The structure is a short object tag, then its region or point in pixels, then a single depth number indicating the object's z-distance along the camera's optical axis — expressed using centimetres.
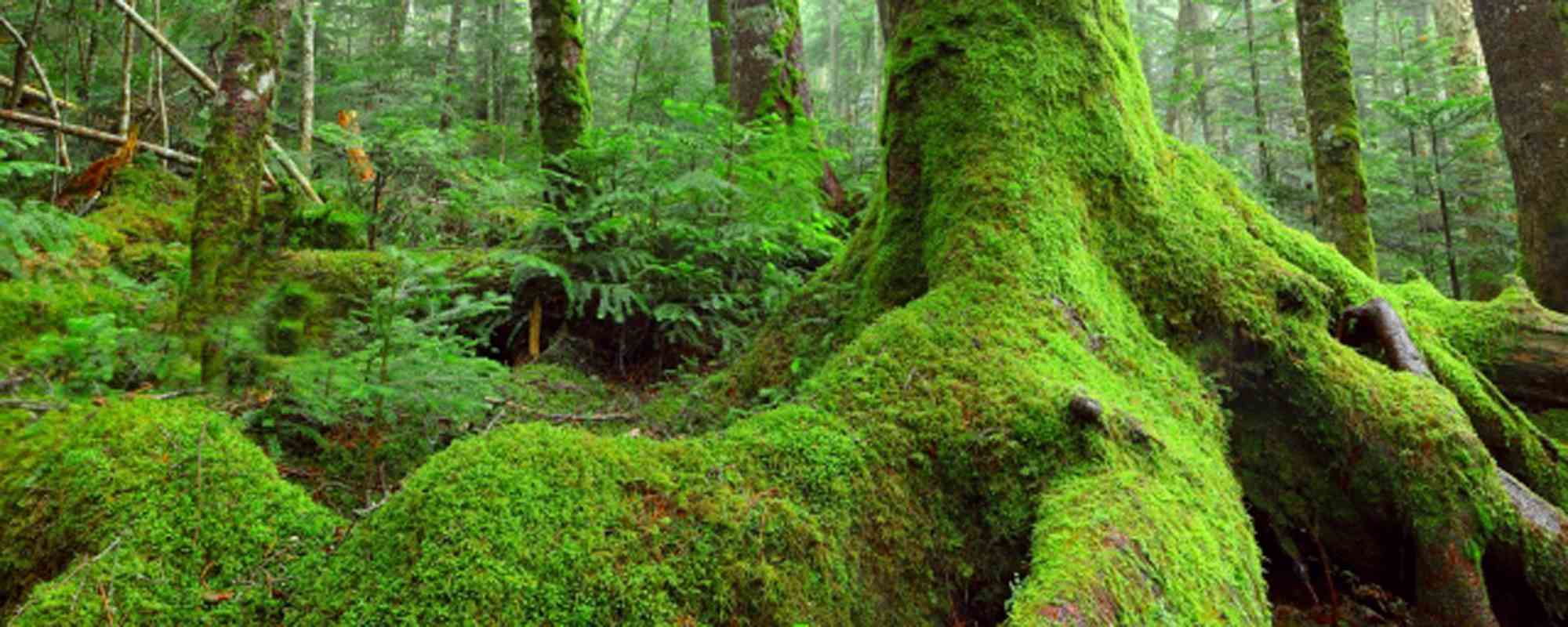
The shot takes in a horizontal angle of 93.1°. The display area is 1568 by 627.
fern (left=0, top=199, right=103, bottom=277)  308
